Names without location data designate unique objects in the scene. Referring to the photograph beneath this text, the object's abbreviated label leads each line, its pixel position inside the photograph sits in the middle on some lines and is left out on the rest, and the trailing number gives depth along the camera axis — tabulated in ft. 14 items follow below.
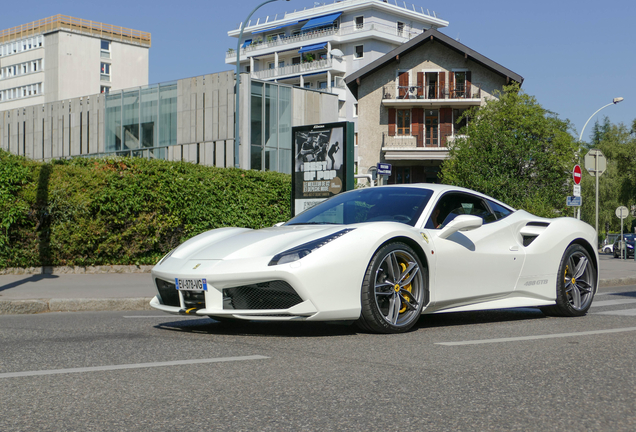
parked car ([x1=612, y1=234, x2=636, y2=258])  116.57
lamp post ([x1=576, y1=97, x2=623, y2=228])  110.65
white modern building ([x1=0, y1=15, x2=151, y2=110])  268.82
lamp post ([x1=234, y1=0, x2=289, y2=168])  99.14
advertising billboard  45.55
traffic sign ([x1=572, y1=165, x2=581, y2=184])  55.57
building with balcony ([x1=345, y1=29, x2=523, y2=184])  157.58
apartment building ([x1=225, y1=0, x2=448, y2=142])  245.24
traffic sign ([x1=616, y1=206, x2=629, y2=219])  127.07
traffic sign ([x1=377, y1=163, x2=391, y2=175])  56.96
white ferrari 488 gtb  17.90
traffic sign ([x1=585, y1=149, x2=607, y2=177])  65.41
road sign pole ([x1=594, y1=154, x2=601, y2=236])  65.62
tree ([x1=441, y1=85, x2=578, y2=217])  101.40
